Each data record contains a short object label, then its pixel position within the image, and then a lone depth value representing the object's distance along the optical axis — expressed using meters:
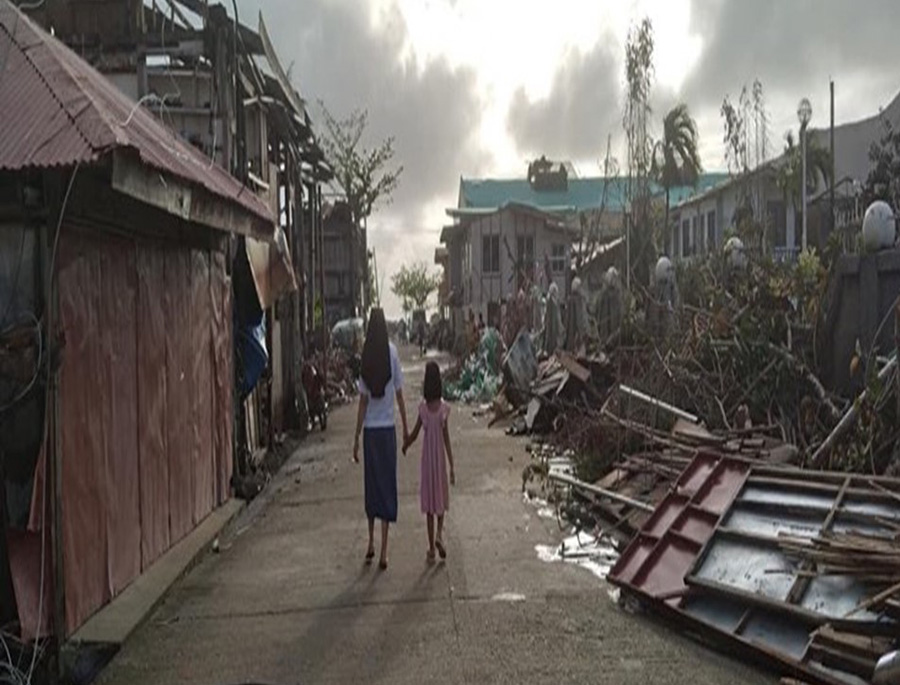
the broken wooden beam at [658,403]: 10.88
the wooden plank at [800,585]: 6.12
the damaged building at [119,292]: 5.65
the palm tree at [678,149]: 26.52
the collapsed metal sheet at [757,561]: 5.91
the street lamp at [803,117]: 21.60
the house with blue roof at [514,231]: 34.81
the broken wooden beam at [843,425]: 8.27
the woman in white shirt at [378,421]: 8.99
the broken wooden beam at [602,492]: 9.10
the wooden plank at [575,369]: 17.03
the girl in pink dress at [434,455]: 9.16
